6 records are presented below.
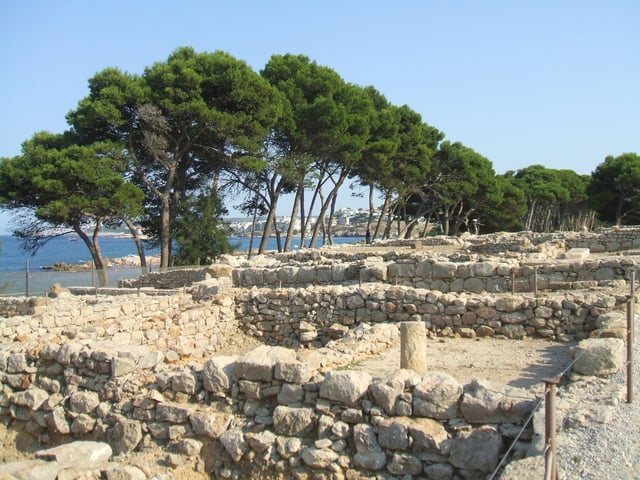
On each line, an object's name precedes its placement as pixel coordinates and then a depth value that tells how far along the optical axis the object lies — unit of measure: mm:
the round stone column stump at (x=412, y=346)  7426
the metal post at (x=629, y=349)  5227
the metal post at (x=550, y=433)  3906
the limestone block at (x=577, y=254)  15977
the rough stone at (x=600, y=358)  6160
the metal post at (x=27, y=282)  19527
